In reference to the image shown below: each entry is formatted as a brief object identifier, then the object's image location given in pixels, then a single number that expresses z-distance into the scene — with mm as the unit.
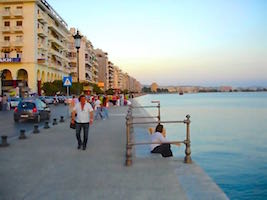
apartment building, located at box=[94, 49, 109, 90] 96757
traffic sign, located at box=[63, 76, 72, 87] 14042
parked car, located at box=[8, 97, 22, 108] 25726
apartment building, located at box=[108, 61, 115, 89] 106694
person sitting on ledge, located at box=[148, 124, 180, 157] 5632
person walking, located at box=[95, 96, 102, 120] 14874
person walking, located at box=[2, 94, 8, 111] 23726
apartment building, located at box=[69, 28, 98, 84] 59368
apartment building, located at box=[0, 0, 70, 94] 35558
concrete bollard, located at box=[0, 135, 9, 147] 6901
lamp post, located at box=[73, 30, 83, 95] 12674
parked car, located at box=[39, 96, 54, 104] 31507
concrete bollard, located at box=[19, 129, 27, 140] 8126
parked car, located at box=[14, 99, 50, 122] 13705
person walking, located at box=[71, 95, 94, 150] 6489
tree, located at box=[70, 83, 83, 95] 41335
